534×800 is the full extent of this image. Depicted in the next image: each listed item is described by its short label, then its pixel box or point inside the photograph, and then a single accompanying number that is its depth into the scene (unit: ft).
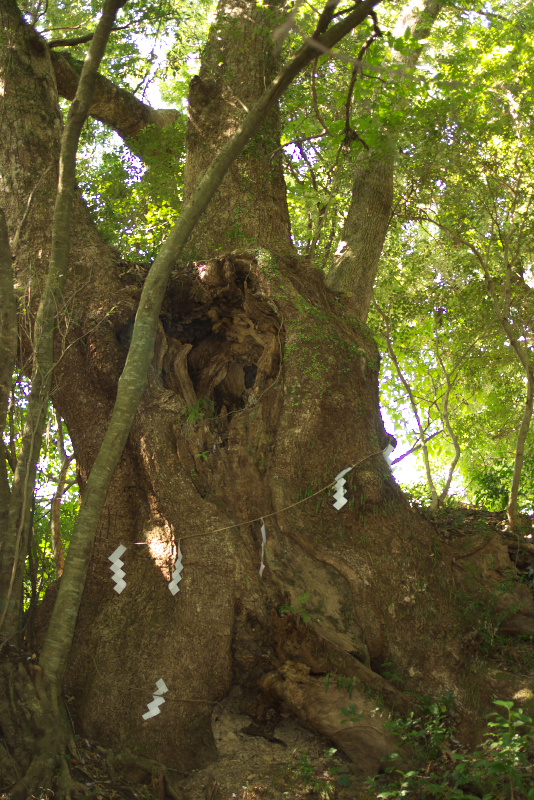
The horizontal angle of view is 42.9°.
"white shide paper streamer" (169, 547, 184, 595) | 14.02
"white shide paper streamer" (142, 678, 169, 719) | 12.92
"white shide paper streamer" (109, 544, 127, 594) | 14.34
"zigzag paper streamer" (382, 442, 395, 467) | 16.25
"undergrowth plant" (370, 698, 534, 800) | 10.21
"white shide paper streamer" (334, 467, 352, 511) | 14.80
